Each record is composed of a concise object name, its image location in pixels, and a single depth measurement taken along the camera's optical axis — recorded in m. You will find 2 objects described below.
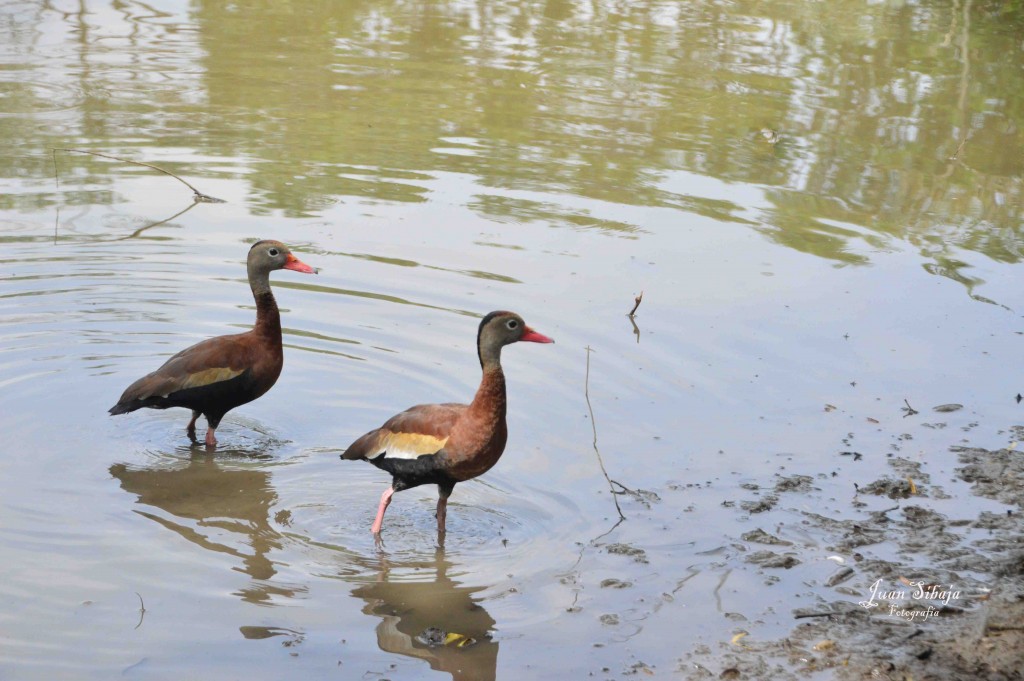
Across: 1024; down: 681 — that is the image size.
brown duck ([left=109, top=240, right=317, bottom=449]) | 16.91
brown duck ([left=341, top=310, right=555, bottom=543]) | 14.22
